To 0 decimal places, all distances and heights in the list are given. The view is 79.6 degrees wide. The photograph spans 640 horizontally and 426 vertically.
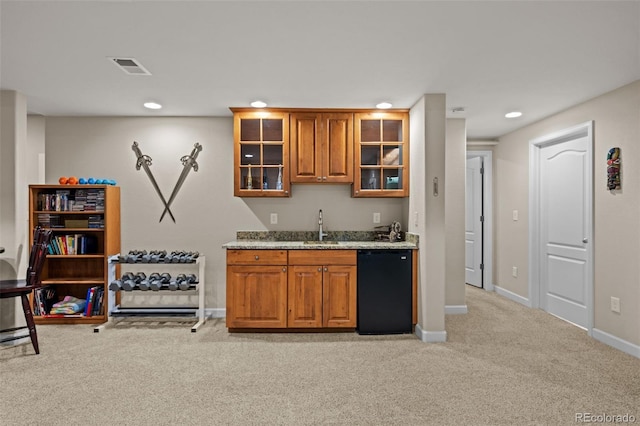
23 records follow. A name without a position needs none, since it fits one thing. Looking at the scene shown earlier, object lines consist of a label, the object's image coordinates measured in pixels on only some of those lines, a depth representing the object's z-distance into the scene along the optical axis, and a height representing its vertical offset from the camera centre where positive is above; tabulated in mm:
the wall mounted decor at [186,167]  4539 +554
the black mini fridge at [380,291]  3879 -782
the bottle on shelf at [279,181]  4242 +361
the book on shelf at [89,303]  4211 -990
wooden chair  3276 -609
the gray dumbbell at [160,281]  4074 -730
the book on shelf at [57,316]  4164 -1114
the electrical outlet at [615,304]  3522 -835
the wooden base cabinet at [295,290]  3869 -771
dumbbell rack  4176 -1074
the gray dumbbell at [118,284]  4062 -748
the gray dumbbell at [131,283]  4066 -742
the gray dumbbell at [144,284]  4086 -751
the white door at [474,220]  5988 -98
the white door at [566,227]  4102 -152
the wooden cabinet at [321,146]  4207 +742
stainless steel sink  4227 -315
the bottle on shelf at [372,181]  4266 +365
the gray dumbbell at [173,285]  4078 -764
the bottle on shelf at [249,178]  4227 +381
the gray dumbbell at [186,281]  4082 -727
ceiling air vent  2899 +1155
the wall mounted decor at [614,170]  3510 +412
